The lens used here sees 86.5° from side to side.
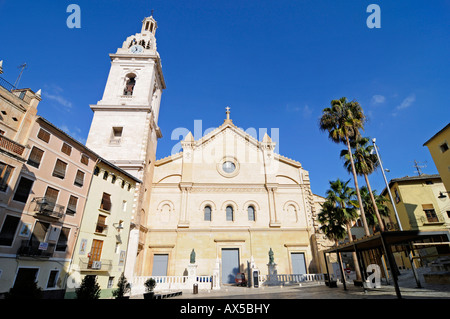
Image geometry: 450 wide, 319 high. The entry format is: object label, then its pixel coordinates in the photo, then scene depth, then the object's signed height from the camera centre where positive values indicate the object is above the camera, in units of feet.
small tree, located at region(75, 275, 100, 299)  39.30 -2.43
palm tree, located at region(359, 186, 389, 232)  75.31 +19.26
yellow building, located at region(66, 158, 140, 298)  55.31 +10.25
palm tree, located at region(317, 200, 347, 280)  69.66 +13.25
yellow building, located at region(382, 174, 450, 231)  96.73 +25.95
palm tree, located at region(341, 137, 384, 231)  68.29 +30.22
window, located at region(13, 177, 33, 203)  45.50 +14.99
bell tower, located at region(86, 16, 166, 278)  80.12 +53.11
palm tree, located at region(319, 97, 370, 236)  68.18 +40.05
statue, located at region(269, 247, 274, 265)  78.12 +4.35
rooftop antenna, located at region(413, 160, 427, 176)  126.17 +50.28
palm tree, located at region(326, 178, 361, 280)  67.56 +19.47
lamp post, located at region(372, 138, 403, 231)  65.57 +25.87
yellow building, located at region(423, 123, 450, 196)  67.26 +31.80
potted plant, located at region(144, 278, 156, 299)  55.83 -2.16
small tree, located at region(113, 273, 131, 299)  47.71 -3.40
